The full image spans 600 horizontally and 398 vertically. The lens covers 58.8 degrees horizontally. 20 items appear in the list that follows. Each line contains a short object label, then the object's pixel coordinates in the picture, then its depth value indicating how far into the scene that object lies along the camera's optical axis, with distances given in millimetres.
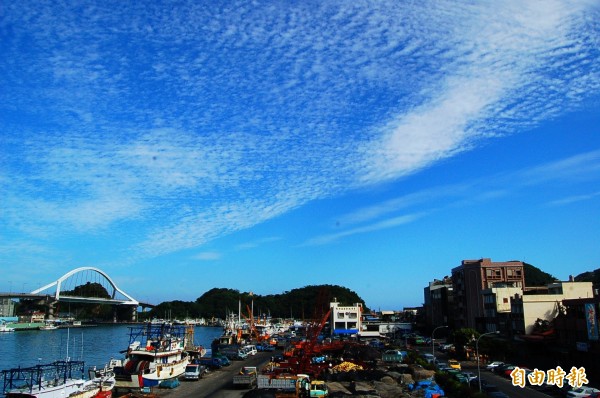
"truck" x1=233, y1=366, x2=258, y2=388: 51062
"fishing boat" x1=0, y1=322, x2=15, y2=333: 192500
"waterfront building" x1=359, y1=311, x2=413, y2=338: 132000
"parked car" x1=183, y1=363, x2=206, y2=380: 57506
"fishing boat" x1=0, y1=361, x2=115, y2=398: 40181
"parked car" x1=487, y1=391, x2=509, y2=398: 40719
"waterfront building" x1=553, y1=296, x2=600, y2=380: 58375
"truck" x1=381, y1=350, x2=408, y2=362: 68994
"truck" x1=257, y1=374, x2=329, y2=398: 43500
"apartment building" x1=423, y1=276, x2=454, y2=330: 115938
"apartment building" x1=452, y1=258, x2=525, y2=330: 95462
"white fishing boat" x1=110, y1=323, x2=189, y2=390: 52934
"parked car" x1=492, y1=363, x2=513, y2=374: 58816
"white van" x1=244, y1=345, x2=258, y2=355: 89100
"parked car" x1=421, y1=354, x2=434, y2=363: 66250
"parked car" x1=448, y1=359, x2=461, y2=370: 60094
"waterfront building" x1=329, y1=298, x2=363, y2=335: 147375
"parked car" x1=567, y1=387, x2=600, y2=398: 41531
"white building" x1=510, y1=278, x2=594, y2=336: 77438
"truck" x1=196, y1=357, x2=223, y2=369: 69431
